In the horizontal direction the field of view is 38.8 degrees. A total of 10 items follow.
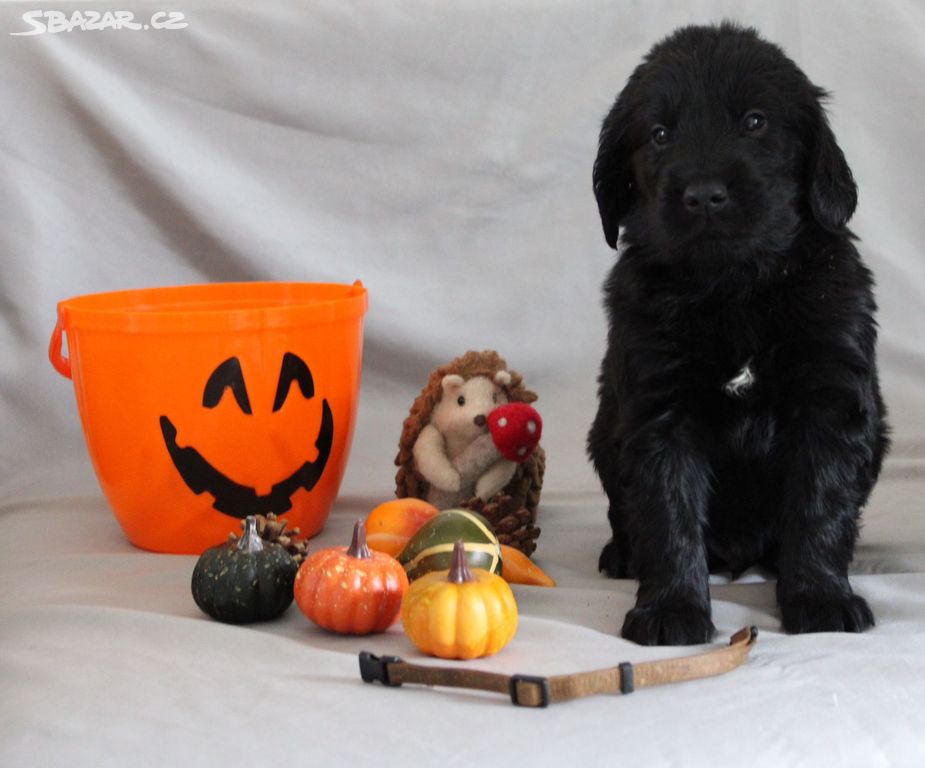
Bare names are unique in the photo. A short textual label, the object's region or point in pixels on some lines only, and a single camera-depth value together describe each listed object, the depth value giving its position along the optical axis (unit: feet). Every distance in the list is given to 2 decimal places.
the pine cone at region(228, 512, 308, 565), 6.79
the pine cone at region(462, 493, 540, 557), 7.51
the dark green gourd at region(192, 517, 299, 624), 6.25
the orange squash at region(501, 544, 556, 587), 7.02
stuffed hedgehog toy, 7.54
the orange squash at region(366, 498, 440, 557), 7.06
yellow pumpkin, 5.68
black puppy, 6.07
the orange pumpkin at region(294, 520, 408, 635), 6.07
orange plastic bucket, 7.37
